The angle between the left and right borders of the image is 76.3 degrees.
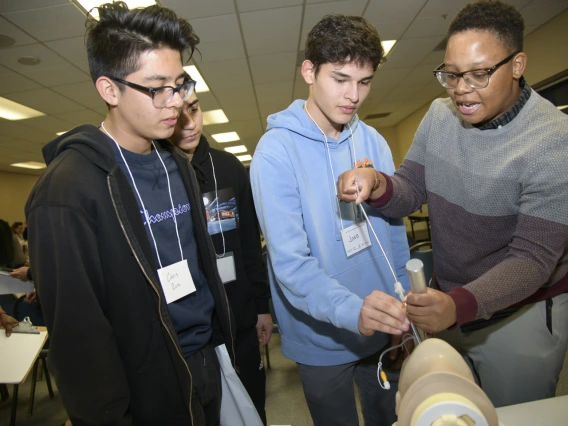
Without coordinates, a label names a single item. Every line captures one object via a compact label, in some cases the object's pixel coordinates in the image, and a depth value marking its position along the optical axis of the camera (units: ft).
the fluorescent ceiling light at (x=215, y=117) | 25.05
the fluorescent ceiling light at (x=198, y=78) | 16.69
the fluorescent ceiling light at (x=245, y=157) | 48.47
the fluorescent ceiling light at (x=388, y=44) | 16.92
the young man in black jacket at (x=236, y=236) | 5.84
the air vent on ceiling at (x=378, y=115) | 33.74
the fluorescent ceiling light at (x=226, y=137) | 33.15
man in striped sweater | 3.26
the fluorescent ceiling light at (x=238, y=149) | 40.87
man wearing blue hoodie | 3.71
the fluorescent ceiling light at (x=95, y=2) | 10.52
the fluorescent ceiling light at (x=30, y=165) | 36.20
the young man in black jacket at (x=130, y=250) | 3.12
